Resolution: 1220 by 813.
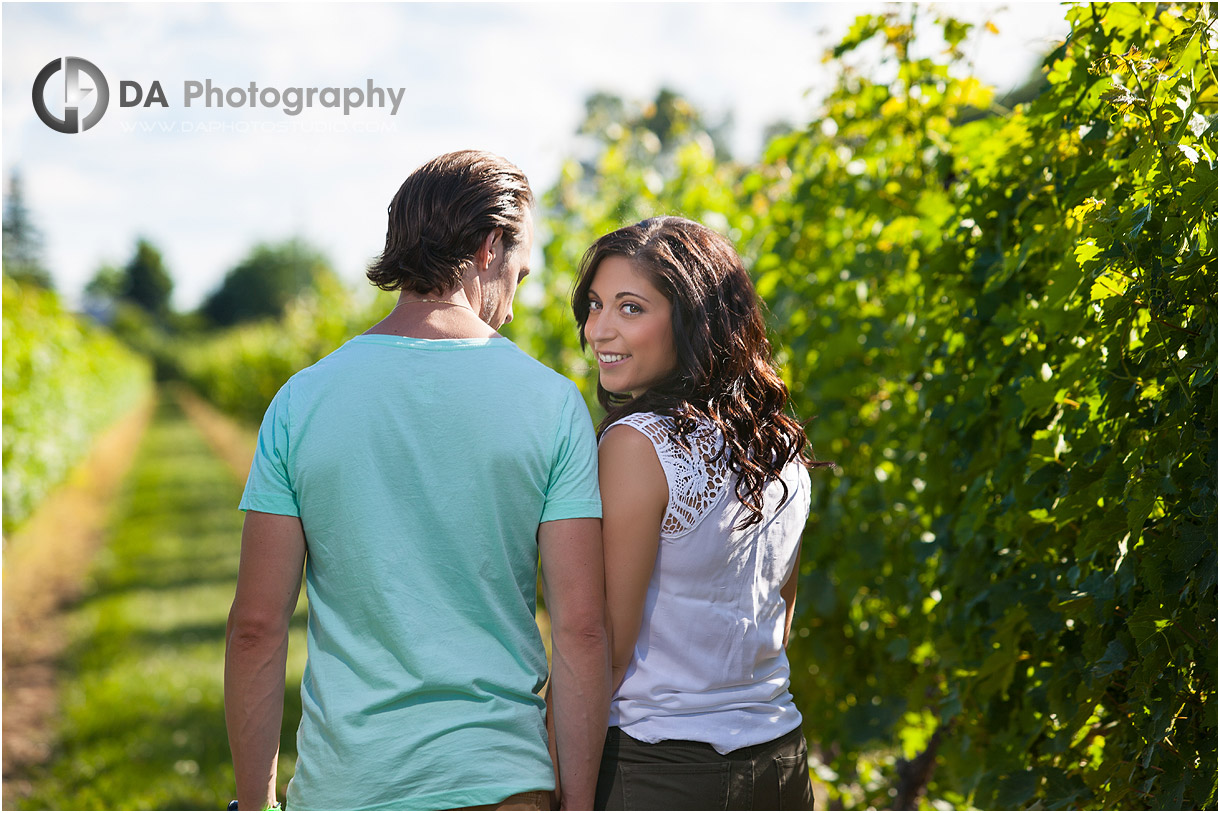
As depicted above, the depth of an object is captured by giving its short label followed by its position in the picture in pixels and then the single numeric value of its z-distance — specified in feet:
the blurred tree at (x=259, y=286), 254.68
